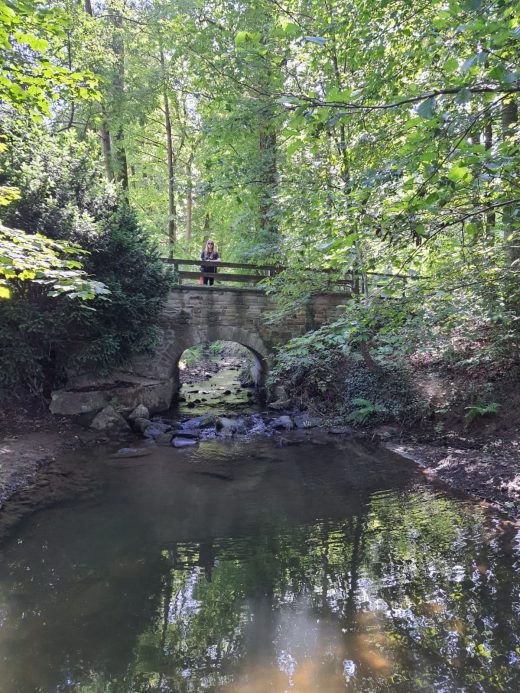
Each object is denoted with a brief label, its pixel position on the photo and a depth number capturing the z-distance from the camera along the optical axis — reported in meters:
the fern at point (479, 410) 7.51
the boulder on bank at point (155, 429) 9.83
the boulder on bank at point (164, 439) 9.38
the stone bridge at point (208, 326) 11.67
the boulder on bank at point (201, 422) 10.68
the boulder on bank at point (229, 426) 10.32
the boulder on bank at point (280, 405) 12.12
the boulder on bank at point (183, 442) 9.25
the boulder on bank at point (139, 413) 10.52
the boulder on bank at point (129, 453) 8.39
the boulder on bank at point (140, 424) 10.08
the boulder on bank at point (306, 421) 10.50
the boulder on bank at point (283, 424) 10.52
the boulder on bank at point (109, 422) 9.85
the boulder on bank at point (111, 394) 10.06
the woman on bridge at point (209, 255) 12.84
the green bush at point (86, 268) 8.86
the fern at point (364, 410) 9.57
